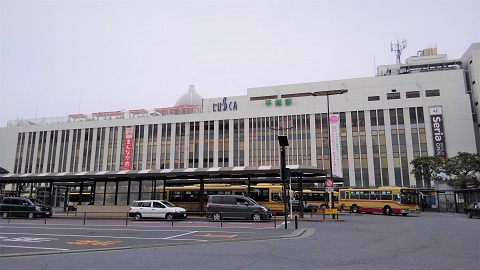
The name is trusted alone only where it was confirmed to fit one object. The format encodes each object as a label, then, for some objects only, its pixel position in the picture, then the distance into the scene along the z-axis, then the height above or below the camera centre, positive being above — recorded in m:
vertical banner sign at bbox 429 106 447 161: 59.03 +9.69
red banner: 71.32 +8.25
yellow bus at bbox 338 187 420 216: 34.75 -0.93
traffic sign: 27.69 +0.61
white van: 27.47 -1.46
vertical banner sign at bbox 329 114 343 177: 60.94 +7.08
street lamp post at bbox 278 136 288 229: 18.89 +1.70
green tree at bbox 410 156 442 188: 48.06 +3.24
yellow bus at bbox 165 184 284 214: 34.25 -0.21
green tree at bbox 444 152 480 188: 42.28 +2.82
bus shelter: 29.95 +1.21
